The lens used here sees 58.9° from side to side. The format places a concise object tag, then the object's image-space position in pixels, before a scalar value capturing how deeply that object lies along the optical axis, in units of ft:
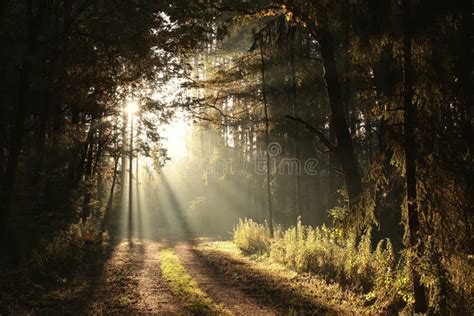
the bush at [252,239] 62.48
